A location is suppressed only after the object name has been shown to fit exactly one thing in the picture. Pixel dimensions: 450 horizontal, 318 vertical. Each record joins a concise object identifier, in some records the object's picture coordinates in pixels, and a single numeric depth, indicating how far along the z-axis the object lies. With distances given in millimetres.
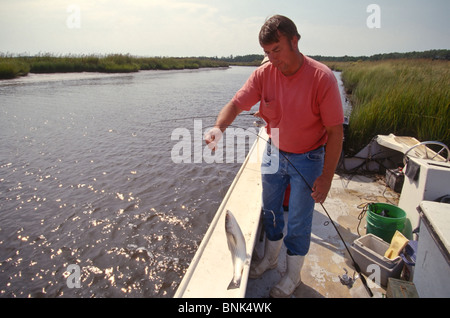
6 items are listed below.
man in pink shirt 1953
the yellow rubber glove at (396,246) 2790
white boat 2215
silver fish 2275
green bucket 3250
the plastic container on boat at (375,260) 2760
